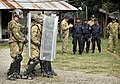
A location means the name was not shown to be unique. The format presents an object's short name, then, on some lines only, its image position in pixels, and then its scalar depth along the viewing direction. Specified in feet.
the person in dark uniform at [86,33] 60.73
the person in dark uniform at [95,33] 61.62
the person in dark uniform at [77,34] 59.02
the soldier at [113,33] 62.81
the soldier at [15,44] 35.04
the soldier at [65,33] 59.57
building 83.93
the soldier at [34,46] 35.40
